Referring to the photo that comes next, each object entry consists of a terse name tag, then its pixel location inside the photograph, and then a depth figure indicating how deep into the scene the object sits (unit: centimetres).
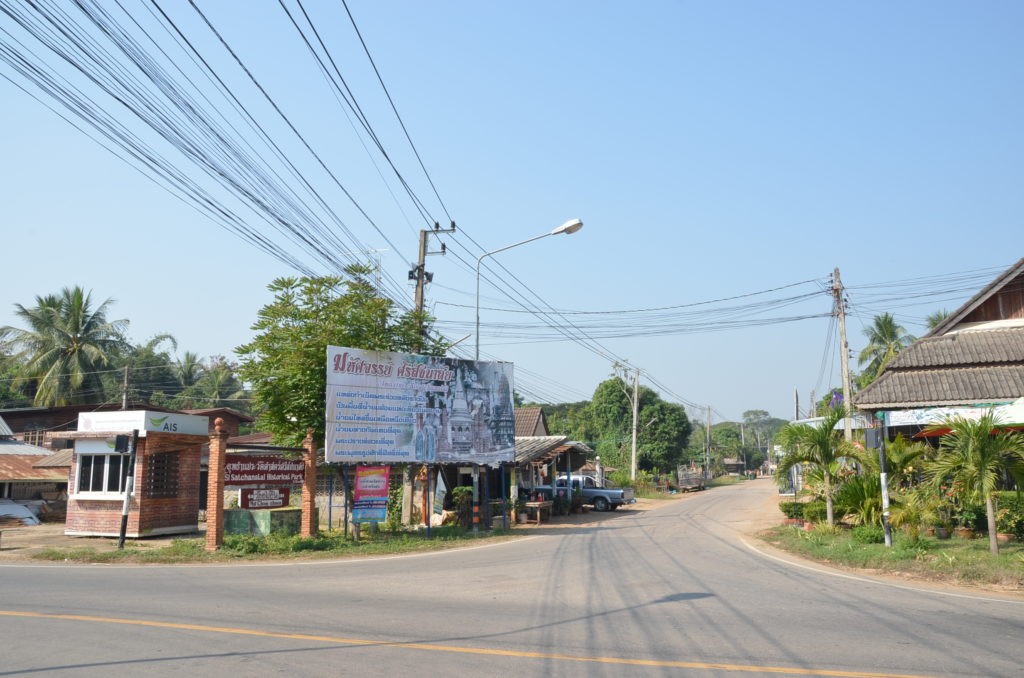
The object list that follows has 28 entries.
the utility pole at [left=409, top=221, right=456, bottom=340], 2419
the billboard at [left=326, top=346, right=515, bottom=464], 2080
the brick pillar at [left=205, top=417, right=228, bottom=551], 1856
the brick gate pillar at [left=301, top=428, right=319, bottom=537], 2042
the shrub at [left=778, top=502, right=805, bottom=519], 2370
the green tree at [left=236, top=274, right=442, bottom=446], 2169
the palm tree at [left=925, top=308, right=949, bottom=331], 5559
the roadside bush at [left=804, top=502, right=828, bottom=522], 2216
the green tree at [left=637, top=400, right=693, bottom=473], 6644
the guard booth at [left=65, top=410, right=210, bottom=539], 2269
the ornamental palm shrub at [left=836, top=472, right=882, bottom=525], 1942
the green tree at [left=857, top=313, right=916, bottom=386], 5447
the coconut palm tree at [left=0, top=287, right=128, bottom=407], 4756
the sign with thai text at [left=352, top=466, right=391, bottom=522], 2122
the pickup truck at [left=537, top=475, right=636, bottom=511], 3647
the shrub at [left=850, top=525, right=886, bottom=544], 1755
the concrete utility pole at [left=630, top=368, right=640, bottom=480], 5416
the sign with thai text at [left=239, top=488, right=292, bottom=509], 2030
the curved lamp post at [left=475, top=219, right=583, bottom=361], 2111
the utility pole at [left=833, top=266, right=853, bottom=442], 2777
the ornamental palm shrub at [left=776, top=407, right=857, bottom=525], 2047
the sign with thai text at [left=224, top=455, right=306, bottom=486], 2009
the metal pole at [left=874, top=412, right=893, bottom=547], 1686
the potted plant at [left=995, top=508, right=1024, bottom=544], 1695
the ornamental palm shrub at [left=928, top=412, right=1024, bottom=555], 1503
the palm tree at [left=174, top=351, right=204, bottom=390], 7275
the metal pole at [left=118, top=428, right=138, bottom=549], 1941
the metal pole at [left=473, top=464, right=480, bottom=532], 2473
